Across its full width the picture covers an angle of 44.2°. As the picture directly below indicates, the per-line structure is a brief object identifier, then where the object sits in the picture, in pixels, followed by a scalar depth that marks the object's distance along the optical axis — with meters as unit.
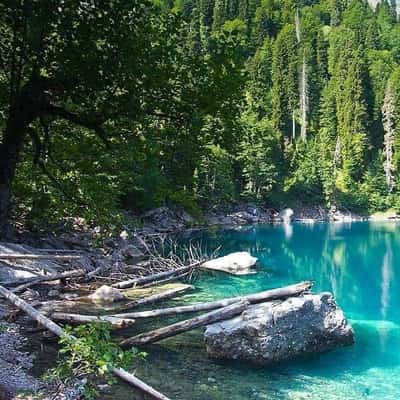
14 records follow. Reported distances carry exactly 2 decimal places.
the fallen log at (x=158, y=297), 12.67
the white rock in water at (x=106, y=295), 12.89
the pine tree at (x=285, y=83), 76.69
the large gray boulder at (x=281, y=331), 9.48
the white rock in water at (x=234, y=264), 21.04
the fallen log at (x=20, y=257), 11.72
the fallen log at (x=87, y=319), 9.08
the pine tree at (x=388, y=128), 69.88
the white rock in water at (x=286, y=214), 56.47
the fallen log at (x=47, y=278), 11.42
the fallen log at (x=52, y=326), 6.07
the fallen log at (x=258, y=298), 10.68
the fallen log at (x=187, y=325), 9.42
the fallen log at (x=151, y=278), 15.18
